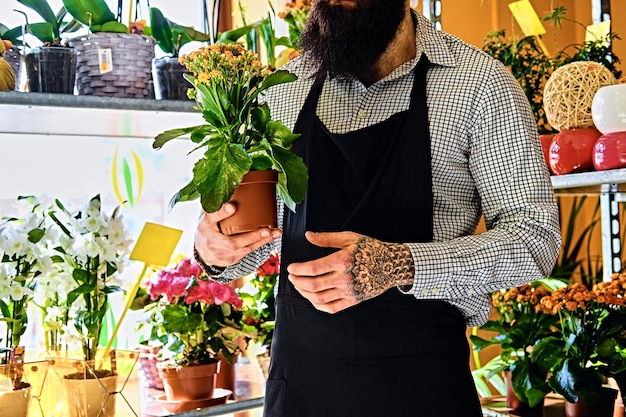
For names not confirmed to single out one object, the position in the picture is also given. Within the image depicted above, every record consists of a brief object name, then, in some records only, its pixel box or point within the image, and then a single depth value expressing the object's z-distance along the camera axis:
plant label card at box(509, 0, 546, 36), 2.34
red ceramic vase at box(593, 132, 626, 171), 1.92
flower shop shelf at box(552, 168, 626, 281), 2.35
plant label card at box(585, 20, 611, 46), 2.23
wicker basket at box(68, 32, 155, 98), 2.01
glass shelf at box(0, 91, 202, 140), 1.88
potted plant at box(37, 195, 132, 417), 1.93
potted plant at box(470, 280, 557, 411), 2.21
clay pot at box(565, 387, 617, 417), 2.09
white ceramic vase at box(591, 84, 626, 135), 1.93
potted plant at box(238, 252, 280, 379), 2.39
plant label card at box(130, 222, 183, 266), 1.99
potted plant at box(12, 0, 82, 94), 1.94
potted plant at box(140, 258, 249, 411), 2.18
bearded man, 1.59
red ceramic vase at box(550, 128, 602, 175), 2.05
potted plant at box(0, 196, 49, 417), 1.85
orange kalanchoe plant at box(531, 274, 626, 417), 2.06
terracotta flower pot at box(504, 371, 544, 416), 2.25
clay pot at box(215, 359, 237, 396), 2.28
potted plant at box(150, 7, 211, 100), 2.11
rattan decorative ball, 2.07
